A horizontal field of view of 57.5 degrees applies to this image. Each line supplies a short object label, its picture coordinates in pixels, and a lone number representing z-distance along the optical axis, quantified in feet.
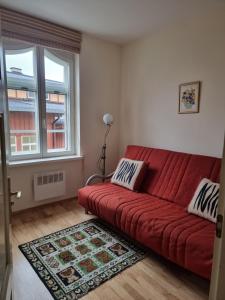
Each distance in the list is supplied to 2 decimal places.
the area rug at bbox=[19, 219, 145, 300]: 5.41
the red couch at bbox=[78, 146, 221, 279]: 5.27
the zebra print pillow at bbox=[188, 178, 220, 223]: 6.17
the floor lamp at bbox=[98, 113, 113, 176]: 11.68
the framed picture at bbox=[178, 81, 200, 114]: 8.52
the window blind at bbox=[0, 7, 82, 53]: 8.02
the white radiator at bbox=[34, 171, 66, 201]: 9.55
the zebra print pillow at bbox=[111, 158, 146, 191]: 8.73
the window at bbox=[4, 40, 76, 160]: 8.98
